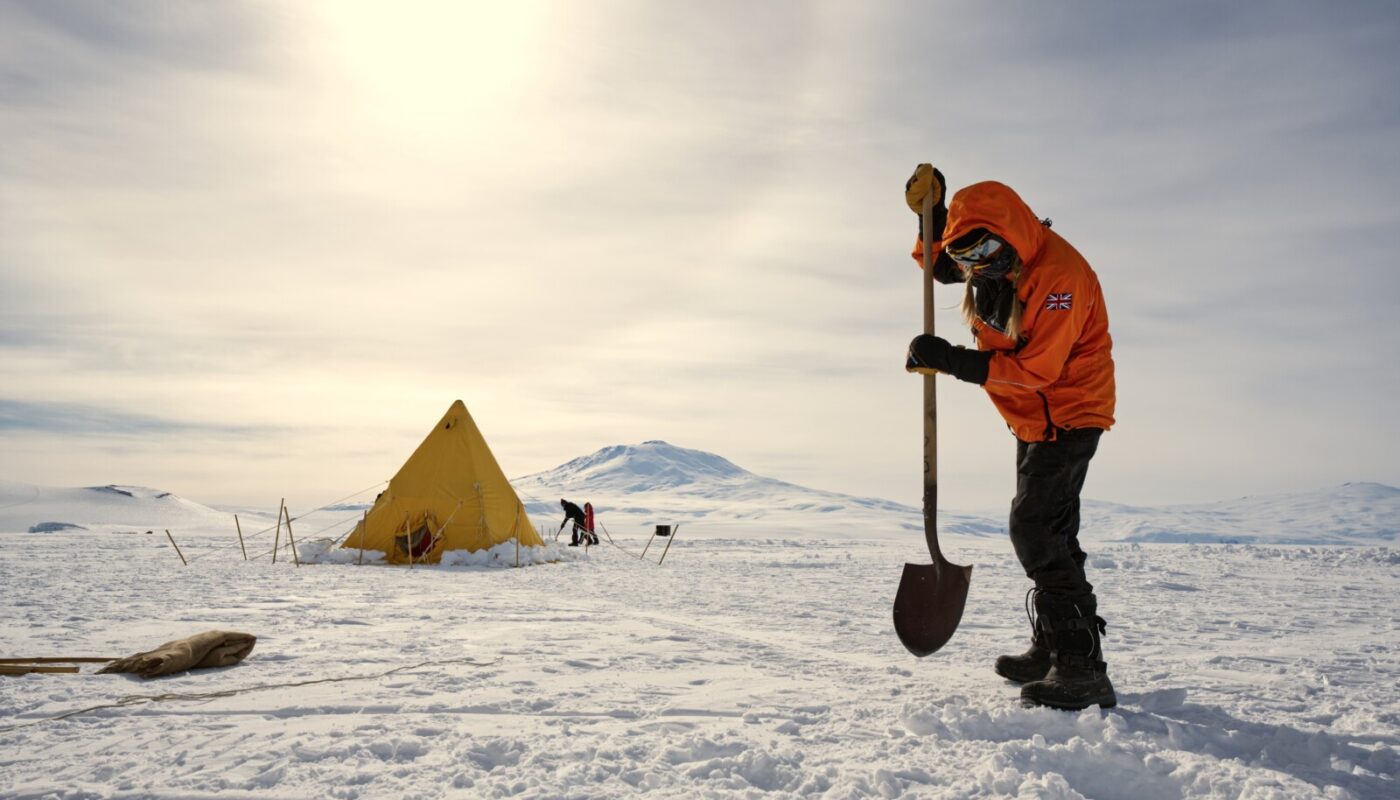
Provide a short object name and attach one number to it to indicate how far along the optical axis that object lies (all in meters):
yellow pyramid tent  12.83
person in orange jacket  2.65
